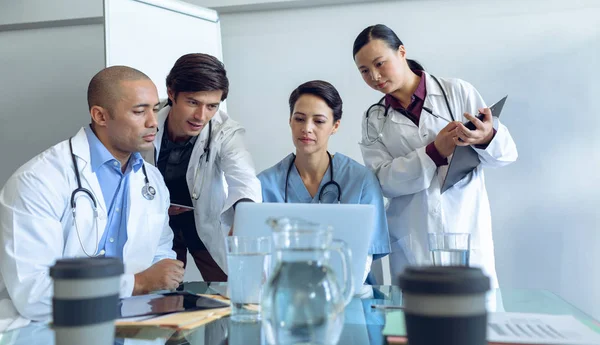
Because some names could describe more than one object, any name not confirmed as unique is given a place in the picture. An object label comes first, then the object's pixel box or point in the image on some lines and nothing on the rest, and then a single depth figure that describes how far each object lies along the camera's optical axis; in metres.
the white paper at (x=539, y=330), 0.87
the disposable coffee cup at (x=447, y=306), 0.54
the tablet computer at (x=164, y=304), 1.08
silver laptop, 1.25
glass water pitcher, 0.70
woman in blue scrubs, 2.01
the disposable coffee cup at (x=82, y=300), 0.66
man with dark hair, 2.07
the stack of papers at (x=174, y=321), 0.95
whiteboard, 2.64
